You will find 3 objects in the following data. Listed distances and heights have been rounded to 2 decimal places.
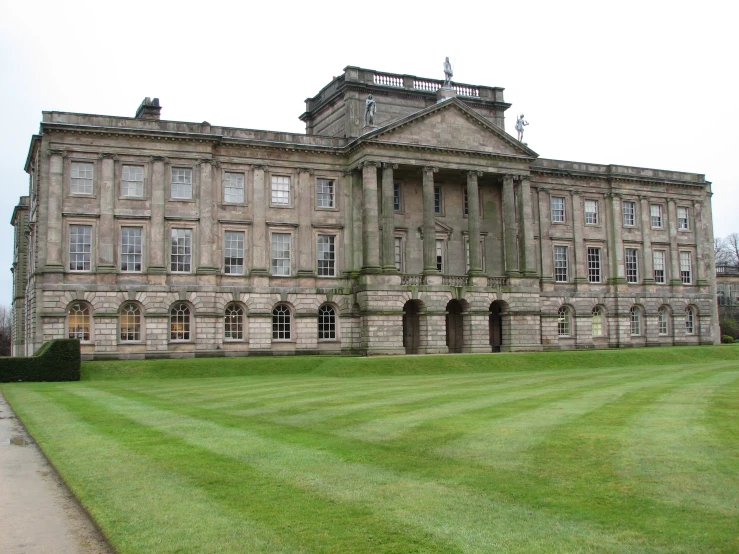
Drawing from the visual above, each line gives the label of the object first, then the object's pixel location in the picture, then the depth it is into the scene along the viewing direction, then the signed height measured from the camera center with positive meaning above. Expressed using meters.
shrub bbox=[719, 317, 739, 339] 78.91 -0.75
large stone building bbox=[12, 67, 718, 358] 43.47 +5.84
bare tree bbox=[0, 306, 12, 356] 92.04 -1.33
